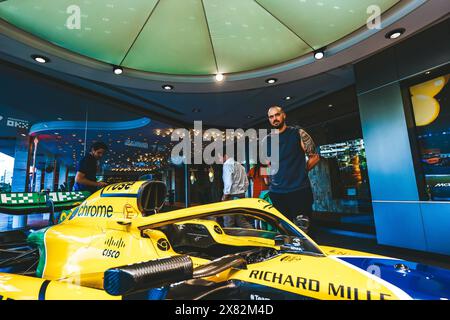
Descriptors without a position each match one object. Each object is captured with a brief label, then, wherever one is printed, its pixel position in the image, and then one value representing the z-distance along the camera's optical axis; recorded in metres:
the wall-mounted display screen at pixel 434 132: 3.26
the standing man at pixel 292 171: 2.44
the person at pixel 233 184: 4.48
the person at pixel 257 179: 5.42
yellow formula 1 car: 0.93
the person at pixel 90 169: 3.35
